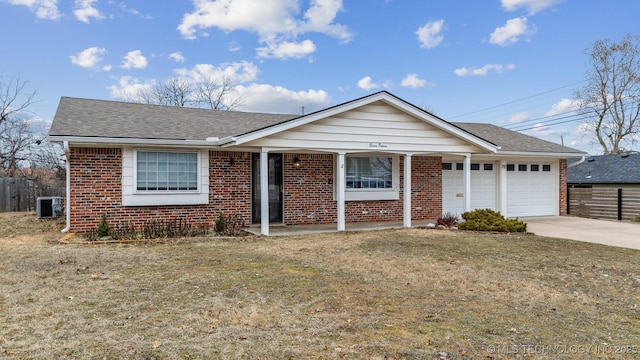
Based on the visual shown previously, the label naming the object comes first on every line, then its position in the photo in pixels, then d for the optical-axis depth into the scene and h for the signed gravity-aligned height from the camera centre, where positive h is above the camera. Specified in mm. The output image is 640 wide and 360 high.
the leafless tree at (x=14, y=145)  22688 +2238
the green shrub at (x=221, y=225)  10117 -1040
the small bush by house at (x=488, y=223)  10765 -1079
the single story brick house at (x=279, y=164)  9789 +546
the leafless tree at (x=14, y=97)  22250 +4830
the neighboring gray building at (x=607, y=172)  18323 +498
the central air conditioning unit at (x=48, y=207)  13602 -779
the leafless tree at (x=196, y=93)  30219 +6744
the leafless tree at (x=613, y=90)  26766 +6408
